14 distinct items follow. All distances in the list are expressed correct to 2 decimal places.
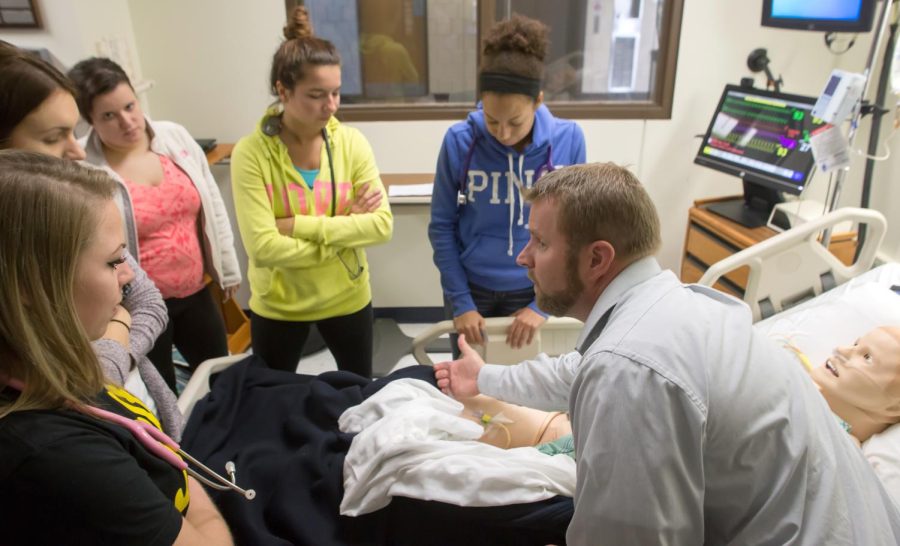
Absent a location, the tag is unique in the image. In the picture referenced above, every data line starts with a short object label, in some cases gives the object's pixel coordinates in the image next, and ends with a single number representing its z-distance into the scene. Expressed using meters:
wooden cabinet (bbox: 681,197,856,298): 2.65
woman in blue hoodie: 1.74
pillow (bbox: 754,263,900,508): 1.89
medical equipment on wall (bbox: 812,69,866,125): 2.19
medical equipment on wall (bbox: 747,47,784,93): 2.98
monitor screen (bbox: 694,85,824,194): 2.63
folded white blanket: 1.35
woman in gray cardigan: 1.29
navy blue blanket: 1.34
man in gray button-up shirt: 0.94
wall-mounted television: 2.37
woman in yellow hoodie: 1.79
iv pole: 2.21
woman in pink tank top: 1.75
